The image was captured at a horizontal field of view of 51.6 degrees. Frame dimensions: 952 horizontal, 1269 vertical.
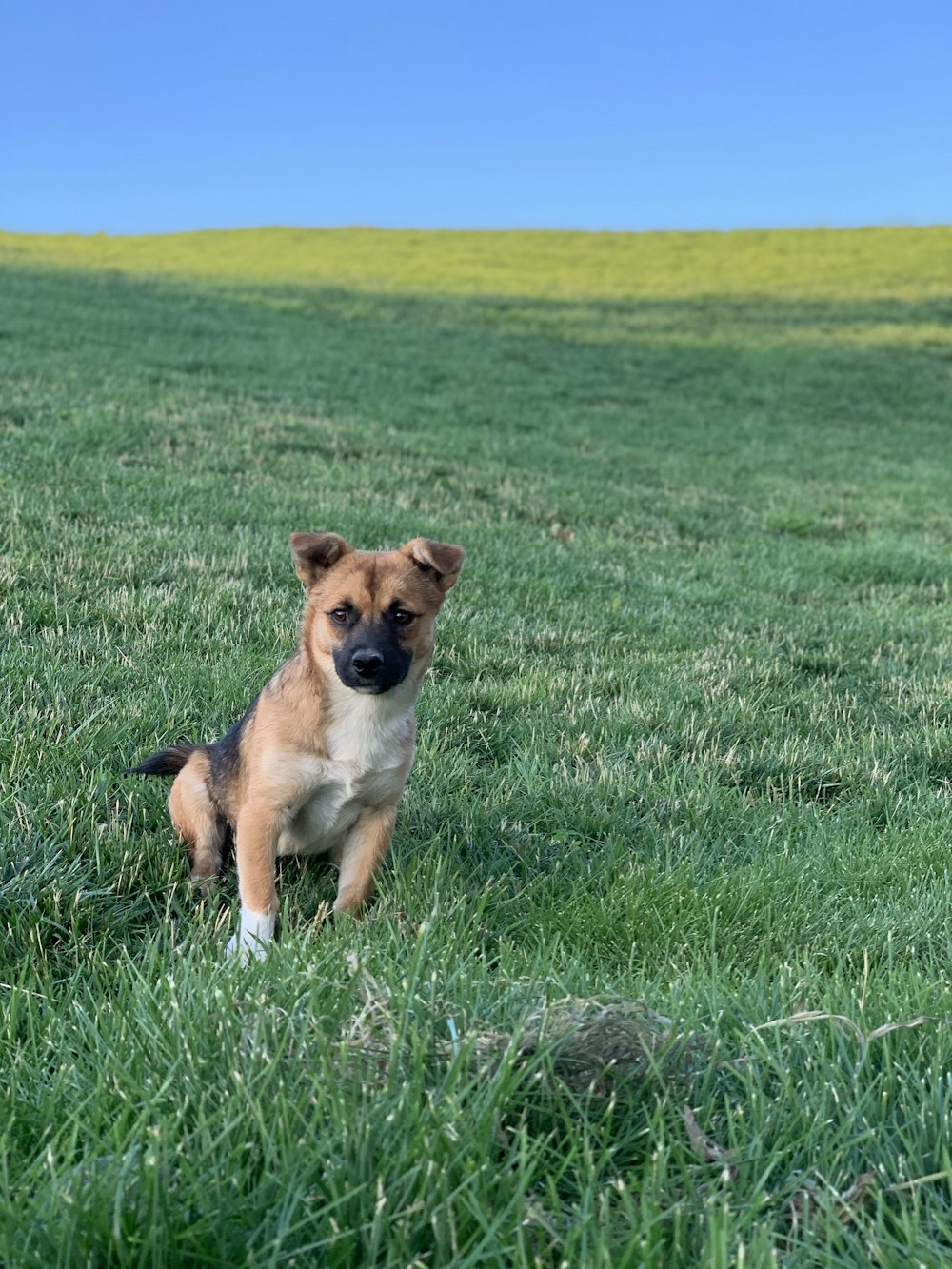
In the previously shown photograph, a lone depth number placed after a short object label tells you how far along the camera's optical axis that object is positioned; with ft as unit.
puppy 12.01
